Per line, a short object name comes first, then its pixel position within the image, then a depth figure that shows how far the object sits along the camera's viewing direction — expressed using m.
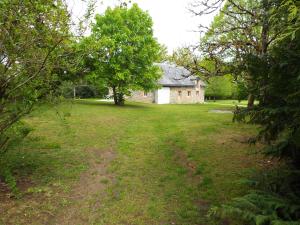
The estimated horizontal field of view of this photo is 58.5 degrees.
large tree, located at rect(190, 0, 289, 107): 5.42
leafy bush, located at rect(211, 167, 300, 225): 3.20
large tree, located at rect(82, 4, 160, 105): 22.61
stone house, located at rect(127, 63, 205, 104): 37.34
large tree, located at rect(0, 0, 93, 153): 4.93
